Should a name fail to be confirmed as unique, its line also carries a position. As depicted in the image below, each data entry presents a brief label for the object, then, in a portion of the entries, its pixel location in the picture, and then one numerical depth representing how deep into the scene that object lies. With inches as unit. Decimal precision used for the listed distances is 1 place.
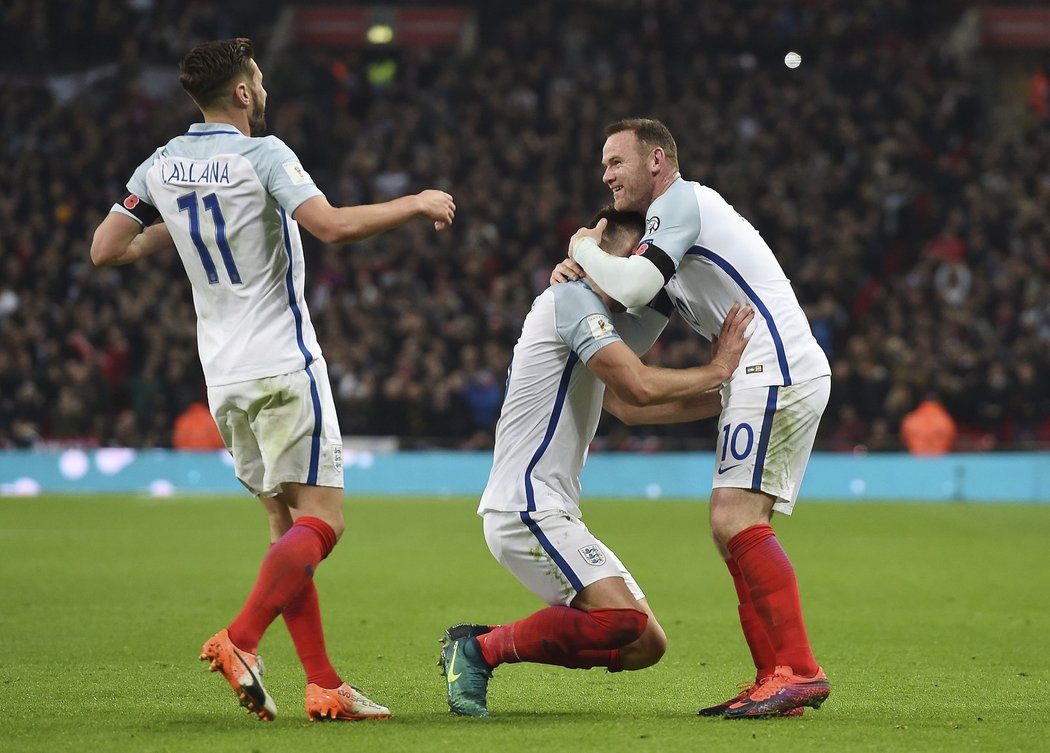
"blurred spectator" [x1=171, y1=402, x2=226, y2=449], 1547.7
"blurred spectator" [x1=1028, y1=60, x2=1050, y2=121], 2023.9
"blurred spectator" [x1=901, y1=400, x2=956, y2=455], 1444.4
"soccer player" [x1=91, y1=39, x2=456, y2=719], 396.8
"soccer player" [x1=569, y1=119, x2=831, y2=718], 409.1
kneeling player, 405.1
